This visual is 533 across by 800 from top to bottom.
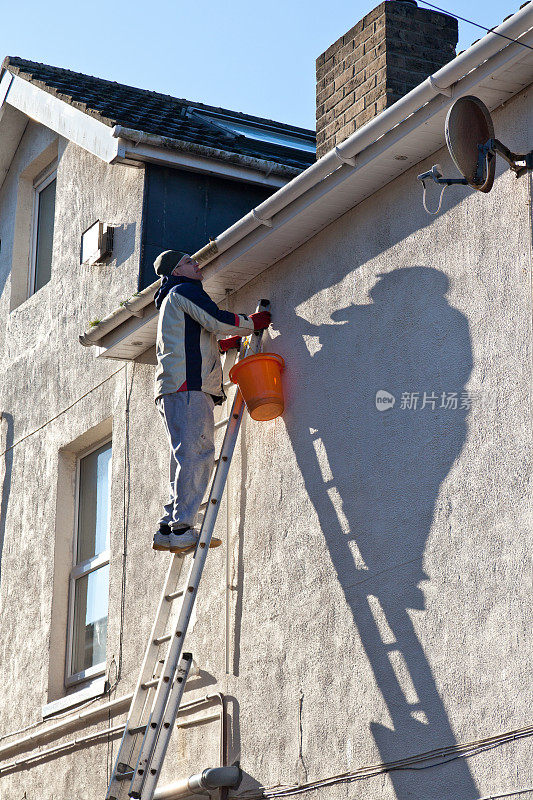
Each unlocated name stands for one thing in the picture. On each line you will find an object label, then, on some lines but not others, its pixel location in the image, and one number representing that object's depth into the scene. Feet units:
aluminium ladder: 42.55
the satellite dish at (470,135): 34.42
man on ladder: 46.65
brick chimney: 53.06
